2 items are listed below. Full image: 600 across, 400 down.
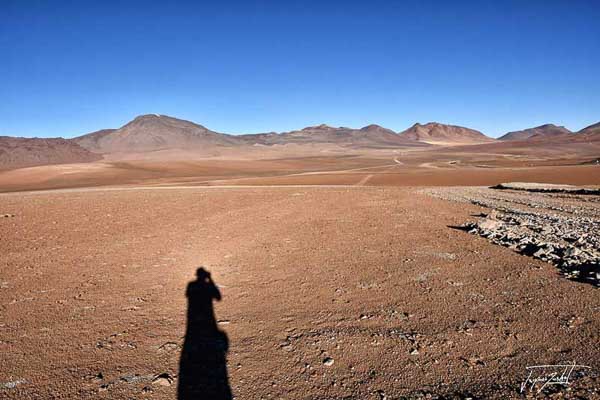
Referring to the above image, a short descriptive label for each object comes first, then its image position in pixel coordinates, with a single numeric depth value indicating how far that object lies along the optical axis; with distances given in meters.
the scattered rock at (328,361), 3.62
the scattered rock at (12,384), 3.38
